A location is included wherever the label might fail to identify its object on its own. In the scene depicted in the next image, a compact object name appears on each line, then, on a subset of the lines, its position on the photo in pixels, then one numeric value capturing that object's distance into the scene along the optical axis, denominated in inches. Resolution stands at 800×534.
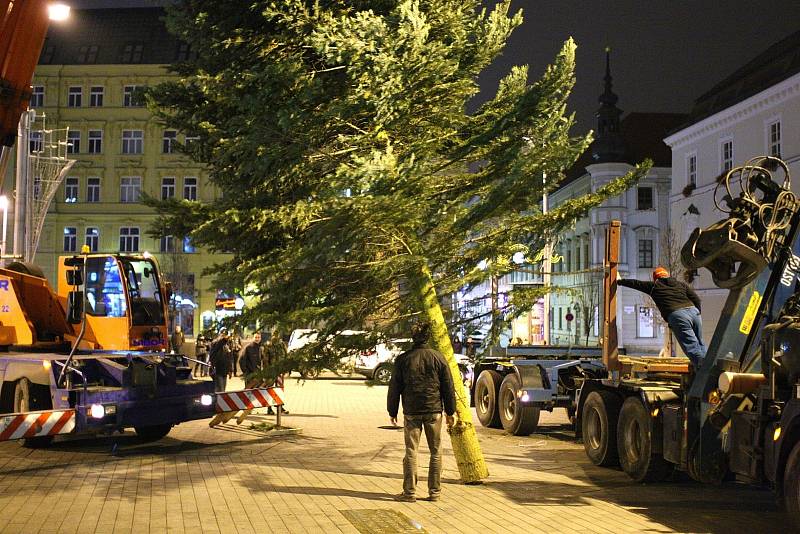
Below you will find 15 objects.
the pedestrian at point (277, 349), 452.9
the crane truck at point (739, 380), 339.0
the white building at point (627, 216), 2635.3
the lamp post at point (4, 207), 846.5
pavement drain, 343.0
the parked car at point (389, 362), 460.0
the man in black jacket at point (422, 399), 399.9
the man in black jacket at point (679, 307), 443.2
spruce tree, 402.6
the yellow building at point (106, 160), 2699.3
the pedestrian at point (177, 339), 965.7
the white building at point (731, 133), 1651.1
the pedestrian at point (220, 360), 813.2
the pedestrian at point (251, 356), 745.6
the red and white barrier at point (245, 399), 599.2
